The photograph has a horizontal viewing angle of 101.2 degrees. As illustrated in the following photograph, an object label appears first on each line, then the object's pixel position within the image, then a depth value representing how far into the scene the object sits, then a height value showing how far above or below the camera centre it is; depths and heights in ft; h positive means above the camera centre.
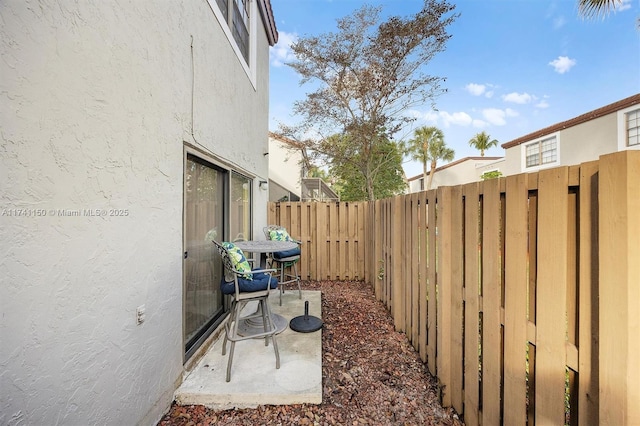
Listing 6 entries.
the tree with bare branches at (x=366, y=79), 28.91 +16.02
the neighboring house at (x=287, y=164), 39.22 +7.89
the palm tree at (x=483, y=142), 88.22 +23.66
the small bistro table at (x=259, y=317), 10.70 -4.63
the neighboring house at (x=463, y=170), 59.27 +10.51
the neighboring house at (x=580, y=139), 32.22 +10.88
